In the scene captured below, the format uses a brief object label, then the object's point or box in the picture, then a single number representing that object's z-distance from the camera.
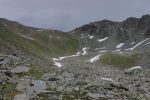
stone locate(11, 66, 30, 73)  19.17
